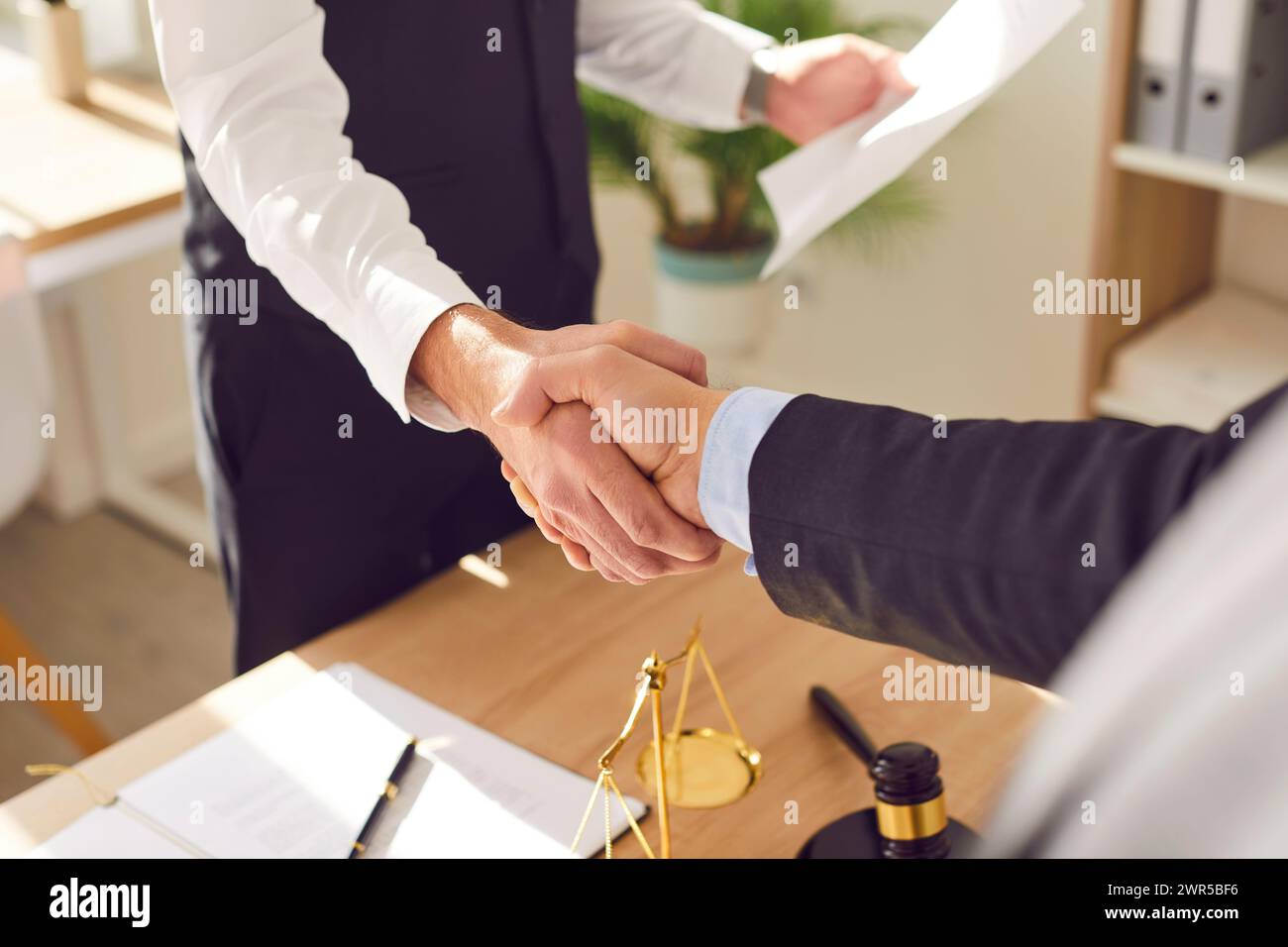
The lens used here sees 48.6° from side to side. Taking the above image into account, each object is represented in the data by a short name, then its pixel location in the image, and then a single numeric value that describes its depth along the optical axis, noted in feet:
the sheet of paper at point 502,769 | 3.43
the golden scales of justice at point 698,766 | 3.46
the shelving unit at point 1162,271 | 7.34
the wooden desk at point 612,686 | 3.47
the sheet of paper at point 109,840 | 3.34
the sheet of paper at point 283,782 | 3.40
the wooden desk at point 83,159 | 7.30
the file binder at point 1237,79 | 6.79
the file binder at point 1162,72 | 6.99
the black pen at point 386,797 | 3.34
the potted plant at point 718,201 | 8.78
